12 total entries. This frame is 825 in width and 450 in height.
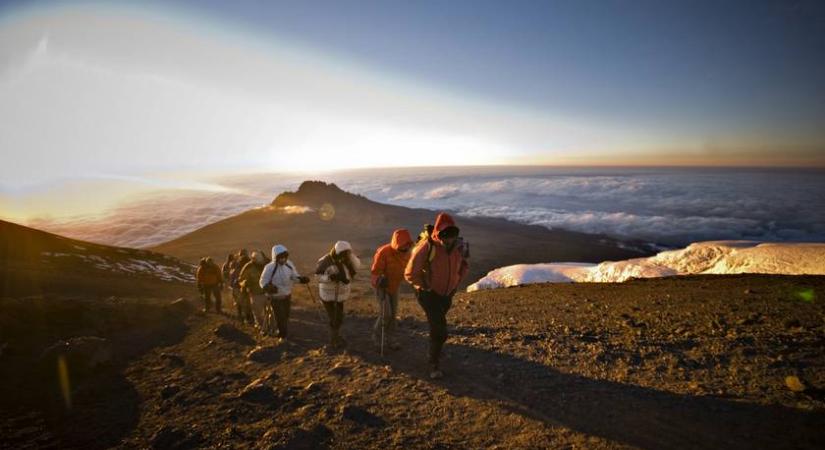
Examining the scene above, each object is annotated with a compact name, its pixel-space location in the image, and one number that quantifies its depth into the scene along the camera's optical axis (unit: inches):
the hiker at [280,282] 271.0
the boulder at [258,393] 190.2
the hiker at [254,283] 315.3
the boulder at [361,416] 164.9
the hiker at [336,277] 241.4
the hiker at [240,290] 357.1
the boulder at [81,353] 232.5
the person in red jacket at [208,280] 410.0
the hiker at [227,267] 427.8
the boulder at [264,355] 249.9
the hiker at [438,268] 189.9
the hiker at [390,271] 227.1
